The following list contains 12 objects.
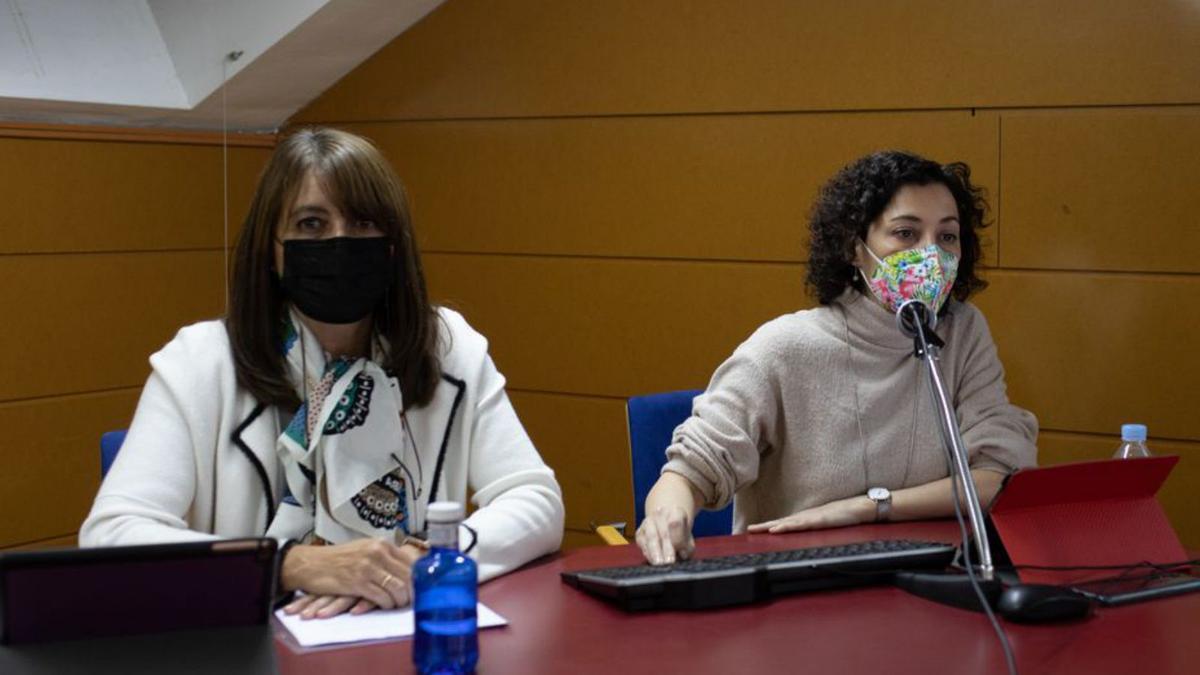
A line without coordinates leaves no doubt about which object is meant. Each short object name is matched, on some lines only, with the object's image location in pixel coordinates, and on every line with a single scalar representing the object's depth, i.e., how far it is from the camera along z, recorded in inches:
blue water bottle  58.8
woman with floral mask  96.3
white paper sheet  64.3
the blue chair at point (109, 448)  89.3
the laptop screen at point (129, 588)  49.8
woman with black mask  78.2
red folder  73.2
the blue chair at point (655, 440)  104.3
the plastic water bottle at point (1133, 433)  92.1
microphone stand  69.1
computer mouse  66.9
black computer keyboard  68.4
